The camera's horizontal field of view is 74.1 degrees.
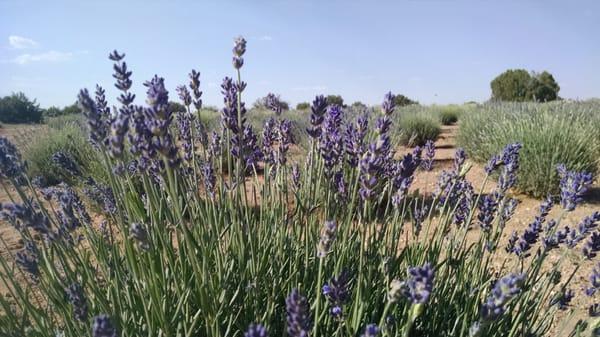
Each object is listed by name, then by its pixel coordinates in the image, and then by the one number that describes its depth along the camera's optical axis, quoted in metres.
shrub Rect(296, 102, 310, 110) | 33.44
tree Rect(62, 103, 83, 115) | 28.15
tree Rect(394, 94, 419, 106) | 30.42
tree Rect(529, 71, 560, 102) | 32.66
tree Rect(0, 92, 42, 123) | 24.05
